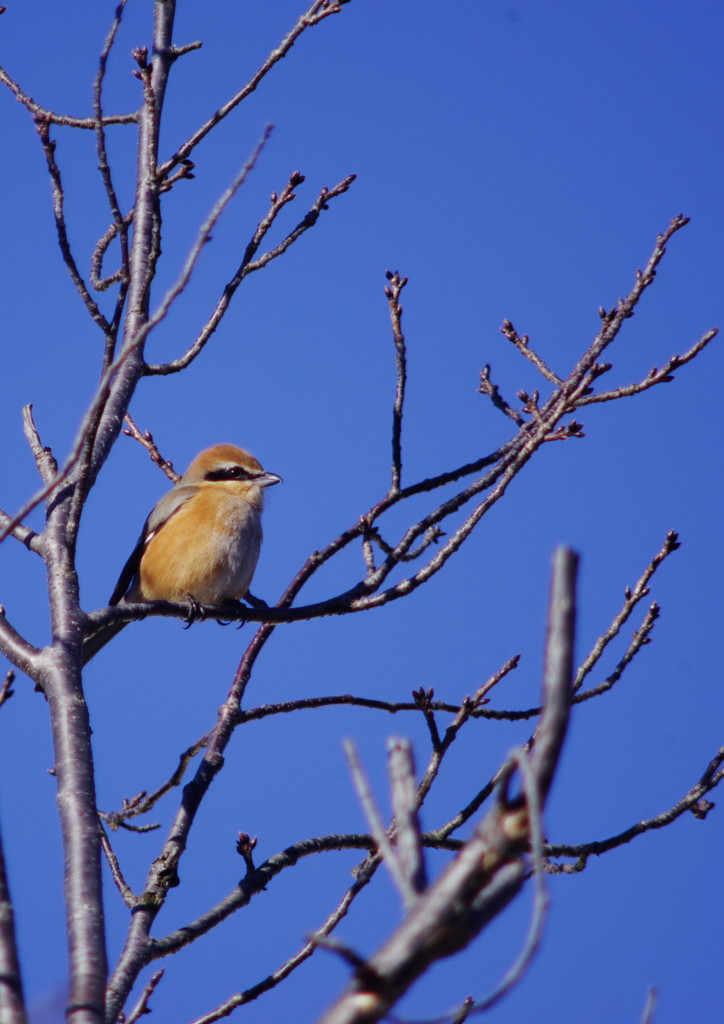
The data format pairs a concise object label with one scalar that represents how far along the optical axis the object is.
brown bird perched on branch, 11.35
